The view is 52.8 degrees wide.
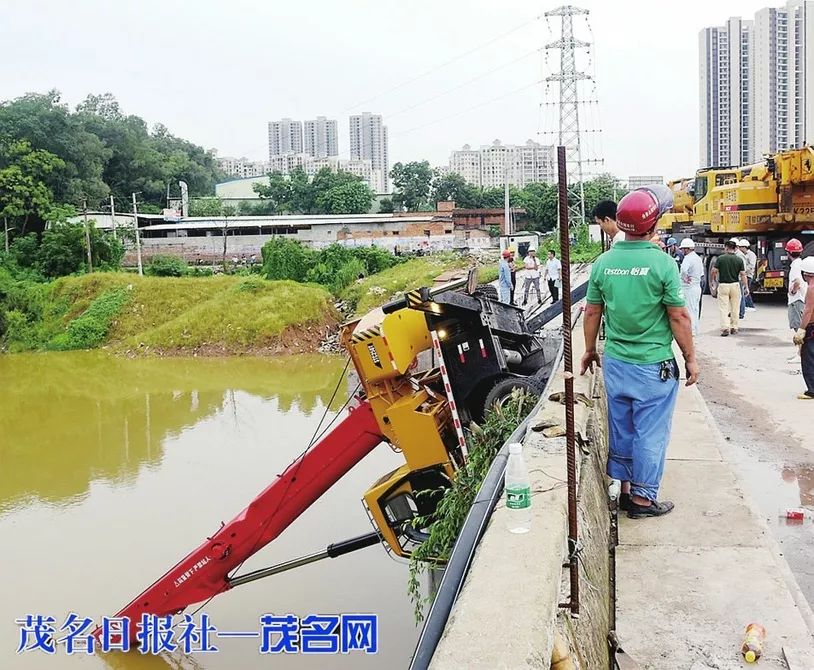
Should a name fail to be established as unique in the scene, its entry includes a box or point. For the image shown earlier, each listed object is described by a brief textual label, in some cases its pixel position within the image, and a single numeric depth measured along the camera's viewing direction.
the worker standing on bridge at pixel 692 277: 11.28
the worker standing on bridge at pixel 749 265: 15.88
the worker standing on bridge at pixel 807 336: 7.92
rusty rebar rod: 2.46
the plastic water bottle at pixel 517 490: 3.02
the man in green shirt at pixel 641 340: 3.90
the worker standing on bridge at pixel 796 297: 9.81
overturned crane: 5.41
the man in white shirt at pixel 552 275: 18.00
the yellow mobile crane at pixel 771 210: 16.48
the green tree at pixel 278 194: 64.68
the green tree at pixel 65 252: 36.28
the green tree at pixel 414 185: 63.47
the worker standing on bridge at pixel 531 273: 18.89
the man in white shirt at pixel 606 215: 5.98
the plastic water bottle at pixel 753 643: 2.83
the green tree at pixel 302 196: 64.00
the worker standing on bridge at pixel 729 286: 12.65
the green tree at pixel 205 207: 62.28
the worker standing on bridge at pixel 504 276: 16.69
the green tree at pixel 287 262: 31.75
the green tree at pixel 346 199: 59.88
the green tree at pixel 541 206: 51.66
